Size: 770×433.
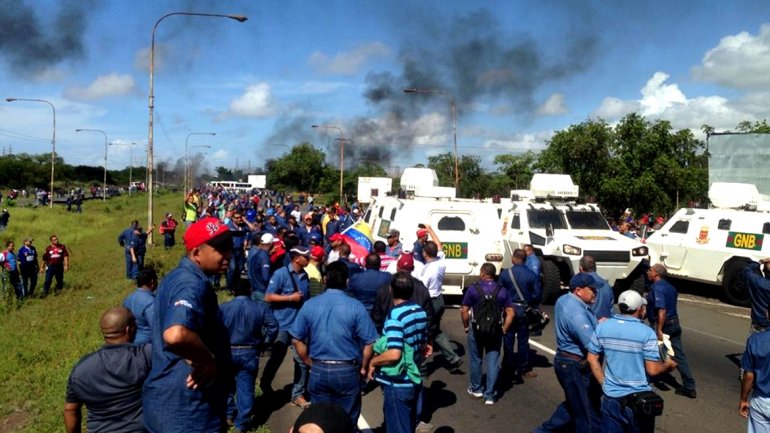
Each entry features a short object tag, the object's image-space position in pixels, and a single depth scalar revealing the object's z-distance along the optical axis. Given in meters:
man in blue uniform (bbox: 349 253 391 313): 6.95
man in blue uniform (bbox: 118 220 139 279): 16.08
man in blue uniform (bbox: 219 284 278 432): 6.01
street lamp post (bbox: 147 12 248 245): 22.36
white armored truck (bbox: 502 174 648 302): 13.47
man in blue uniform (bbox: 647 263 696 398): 7.73
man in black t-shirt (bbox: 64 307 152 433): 3.77
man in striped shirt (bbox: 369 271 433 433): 4.81
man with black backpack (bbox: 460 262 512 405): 7.16
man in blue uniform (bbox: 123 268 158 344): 5.77
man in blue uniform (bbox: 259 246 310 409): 7.00
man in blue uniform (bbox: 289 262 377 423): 4.73
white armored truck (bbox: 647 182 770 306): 14.70
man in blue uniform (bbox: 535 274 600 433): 5.47
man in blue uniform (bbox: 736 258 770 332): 7.89
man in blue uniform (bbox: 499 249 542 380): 7.88
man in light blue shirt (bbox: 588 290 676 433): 4.75
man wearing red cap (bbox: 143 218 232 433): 2.97
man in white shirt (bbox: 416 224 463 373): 8.16
